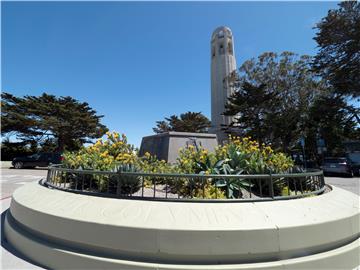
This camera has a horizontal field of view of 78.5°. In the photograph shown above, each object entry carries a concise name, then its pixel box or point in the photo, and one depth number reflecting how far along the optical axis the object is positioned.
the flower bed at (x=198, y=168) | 3.79
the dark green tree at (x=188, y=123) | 43.65
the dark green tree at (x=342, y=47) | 18.53
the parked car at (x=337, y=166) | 15.92
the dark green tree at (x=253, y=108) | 26.88
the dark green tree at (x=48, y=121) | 27.33
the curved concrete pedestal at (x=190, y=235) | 2.39
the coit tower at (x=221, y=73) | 34.16
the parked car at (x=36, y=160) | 20.98
